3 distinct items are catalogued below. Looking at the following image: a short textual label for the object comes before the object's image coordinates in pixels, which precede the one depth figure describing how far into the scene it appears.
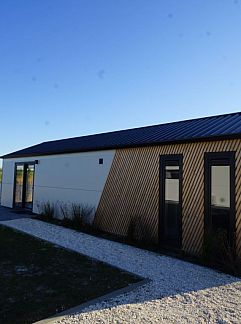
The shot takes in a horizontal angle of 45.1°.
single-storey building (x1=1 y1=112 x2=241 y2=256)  6.70
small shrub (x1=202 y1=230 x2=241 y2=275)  6.11
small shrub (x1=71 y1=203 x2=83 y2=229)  10.35
